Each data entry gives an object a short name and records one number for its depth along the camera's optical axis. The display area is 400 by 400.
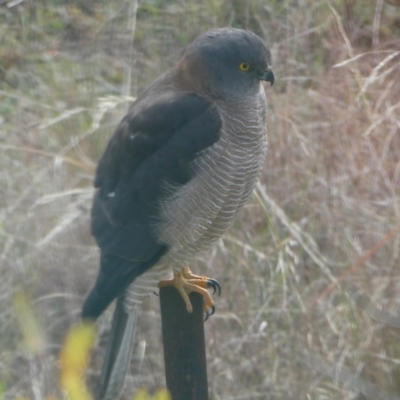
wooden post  8.66
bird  8.76
